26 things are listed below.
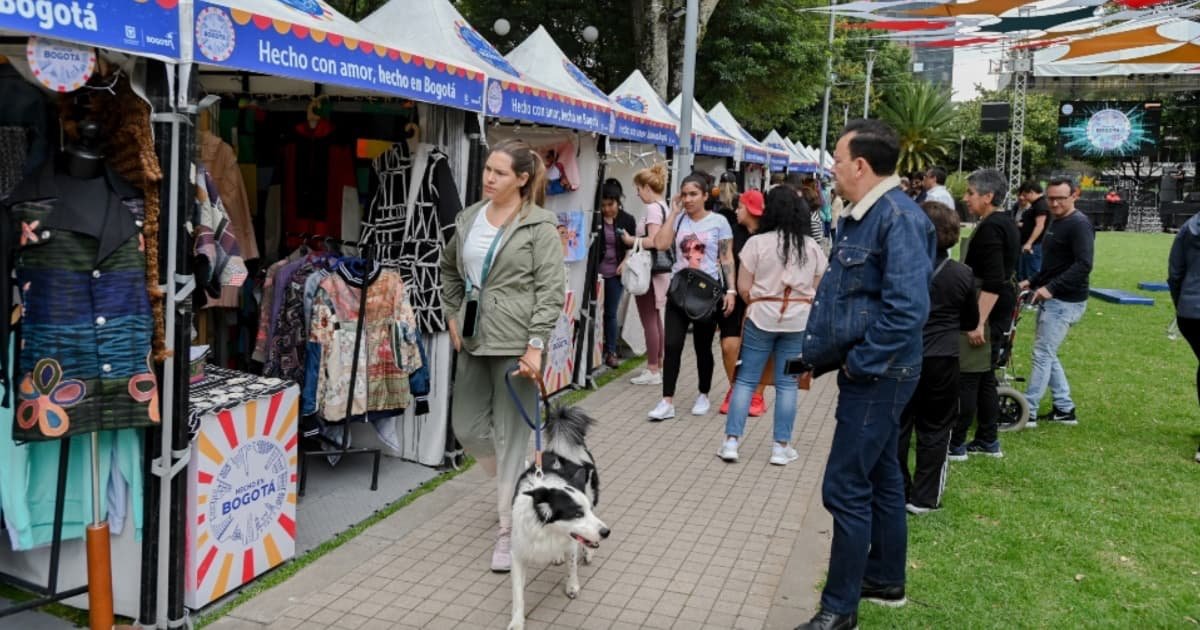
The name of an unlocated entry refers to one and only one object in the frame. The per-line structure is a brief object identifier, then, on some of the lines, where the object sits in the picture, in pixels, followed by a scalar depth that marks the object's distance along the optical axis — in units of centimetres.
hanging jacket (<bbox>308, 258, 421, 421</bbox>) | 535
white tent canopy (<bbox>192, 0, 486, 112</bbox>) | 365
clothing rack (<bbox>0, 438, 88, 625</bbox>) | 355
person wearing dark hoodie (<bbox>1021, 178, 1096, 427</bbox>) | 712
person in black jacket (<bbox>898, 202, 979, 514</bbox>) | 521
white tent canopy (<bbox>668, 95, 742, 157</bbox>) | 1295
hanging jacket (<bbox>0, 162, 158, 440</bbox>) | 330
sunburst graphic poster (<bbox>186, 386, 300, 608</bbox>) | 398
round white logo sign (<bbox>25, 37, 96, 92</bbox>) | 295
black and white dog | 379
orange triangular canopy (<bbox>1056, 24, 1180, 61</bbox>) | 1619
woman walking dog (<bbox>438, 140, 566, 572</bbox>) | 437
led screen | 3828
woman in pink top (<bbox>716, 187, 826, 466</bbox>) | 618
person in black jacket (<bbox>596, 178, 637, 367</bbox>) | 881
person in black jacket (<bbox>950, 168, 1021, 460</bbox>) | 612
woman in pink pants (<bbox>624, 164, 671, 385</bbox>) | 831
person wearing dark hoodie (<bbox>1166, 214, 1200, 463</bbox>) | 659
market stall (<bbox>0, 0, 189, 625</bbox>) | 328
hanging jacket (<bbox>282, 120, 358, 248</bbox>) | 625
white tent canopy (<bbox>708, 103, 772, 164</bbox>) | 1631
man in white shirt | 1119
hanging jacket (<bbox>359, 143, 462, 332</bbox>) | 573
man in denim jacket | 358
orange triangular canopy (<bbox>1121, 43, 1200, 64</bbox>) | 1750
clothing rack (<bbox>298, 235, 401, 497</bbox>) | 535
